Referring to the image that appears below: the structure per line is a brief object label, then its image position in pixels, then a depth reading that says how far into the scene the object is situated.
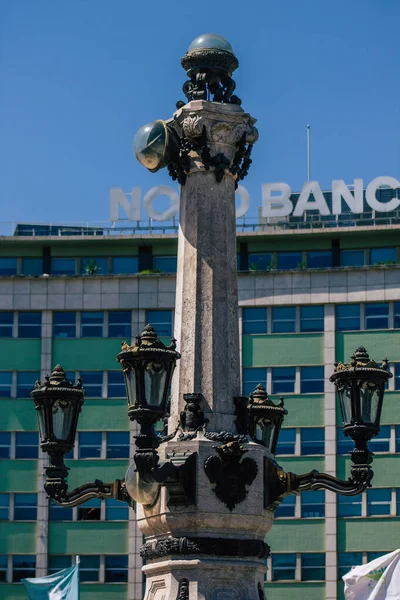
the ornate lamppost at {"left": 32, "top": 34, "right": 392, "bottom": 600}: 21.38
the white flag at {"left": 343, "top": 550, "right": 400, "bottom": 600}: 34.38
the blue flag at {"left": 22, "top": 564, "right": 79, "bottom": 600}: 51.91
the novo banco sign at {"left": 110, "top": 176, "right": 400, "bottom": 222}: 92.31
